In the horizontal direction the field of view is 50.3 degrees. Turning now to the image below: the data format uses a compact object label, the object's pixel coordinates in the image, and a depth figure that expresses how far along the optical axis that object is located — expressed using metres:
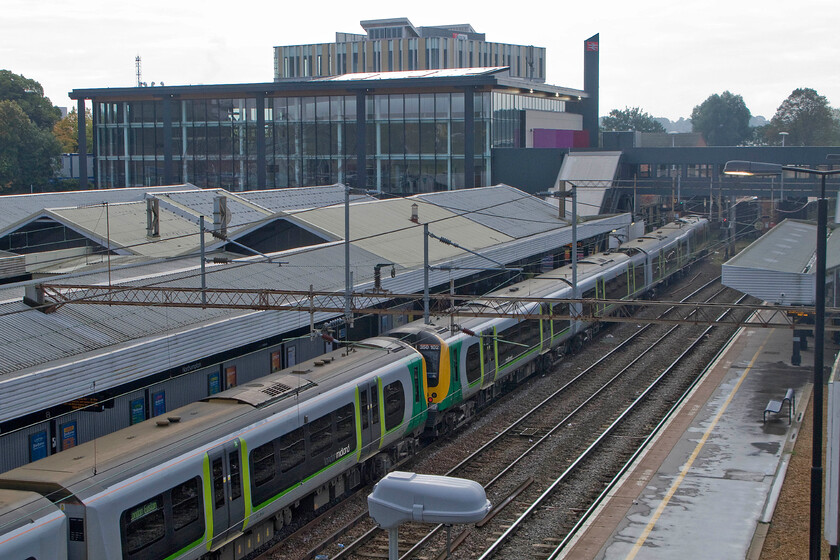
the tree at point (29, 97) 101.86
